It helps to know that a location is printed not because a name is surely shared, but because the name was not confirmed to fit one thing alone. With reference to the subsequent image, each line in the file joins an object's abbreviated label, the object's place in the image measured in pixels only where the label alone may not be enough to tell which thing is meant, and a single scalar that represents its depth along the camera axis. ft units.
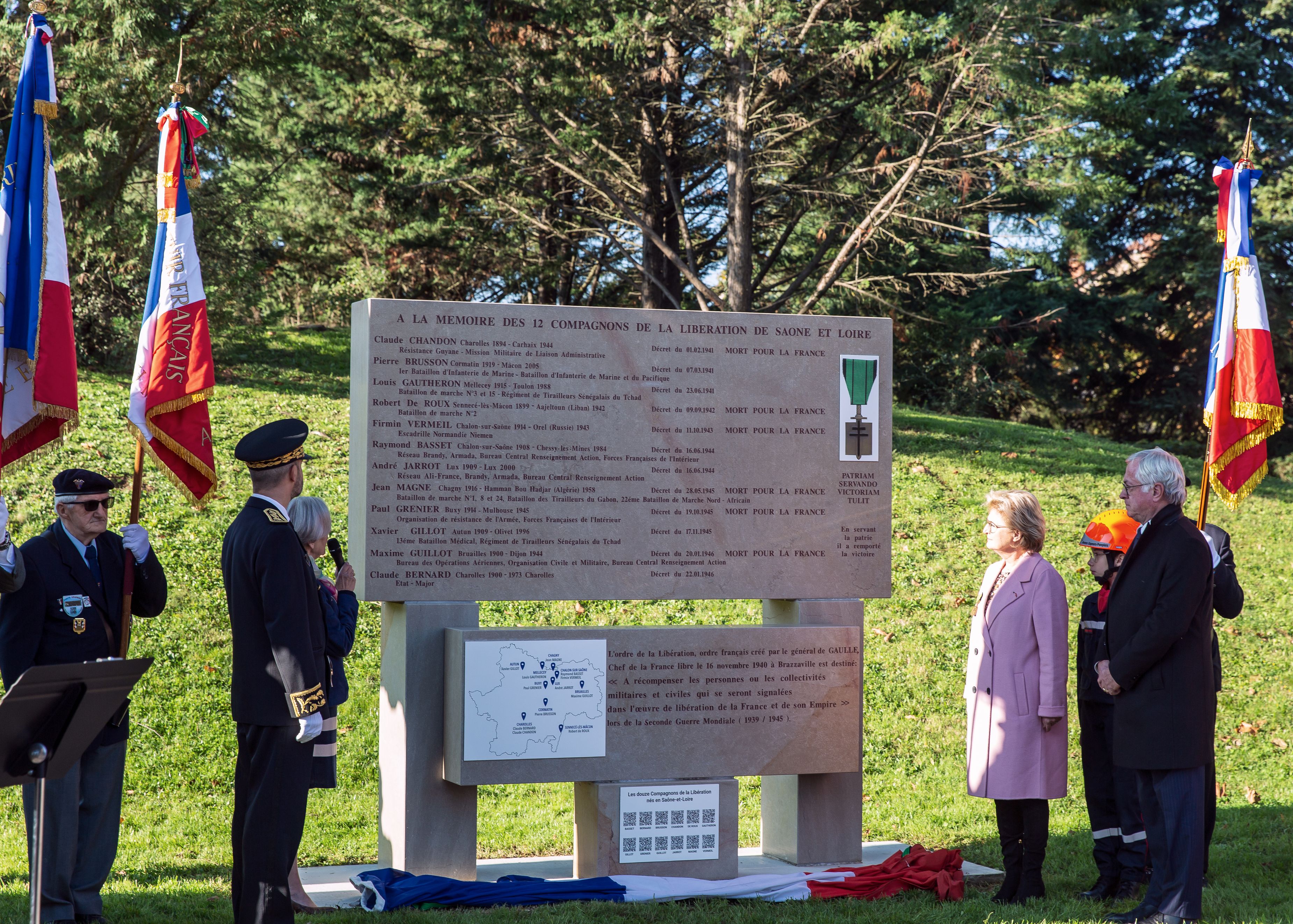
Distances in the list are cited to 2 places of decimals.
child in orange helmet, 19.15
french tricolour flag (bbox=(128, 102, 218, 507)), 18.60
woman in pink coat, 17.89
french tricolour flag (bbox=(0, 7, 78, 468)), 16.83
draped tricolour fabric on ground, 17.92
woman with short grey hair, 16.49
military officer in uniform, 15.15
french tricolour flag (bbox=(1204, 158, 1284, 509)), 21.84
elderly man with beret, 16.43
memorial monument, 19.29
